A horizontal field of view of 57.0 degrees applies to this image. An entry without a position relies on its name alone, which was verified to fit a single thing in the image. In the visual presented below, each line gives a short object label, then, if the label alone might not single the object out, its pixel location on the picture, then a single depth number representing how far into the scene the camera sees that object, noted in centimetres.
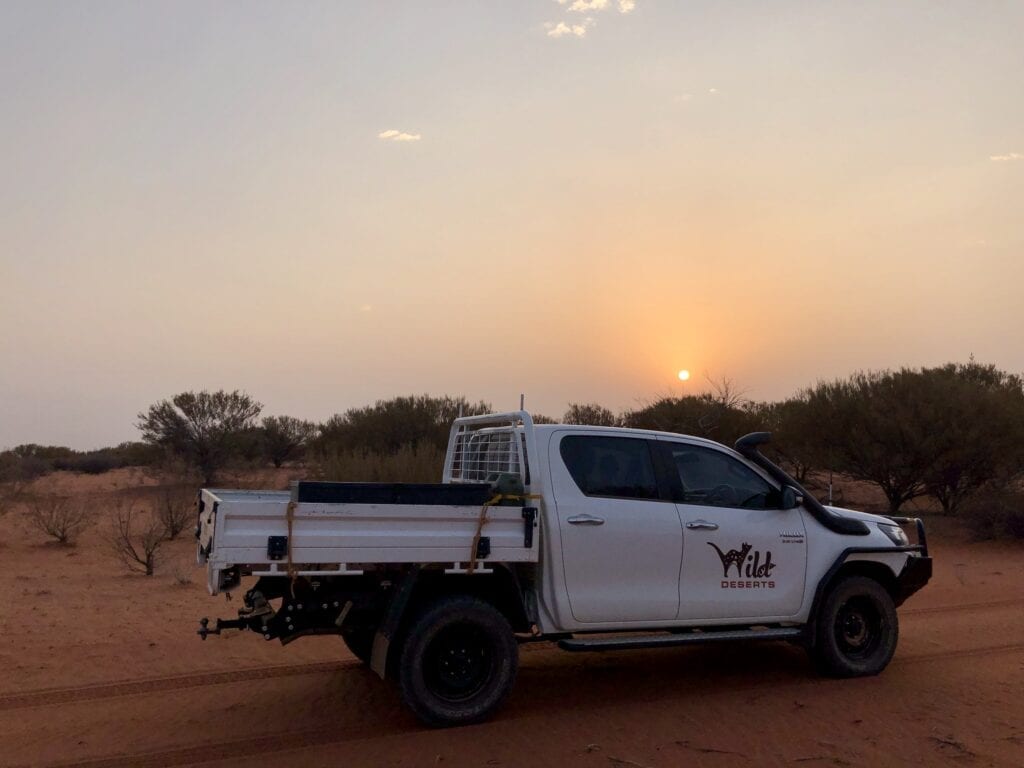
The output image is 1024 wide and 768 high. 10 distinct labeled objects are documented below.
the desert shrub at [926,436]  2056
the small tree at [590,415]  2878
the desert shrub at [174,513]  1745
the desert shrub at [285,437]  3447
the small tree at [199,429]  2906
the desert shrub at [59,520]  1728
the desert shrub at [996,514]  1784
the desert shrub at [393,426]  2589
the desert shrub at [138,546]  1367
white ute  612
